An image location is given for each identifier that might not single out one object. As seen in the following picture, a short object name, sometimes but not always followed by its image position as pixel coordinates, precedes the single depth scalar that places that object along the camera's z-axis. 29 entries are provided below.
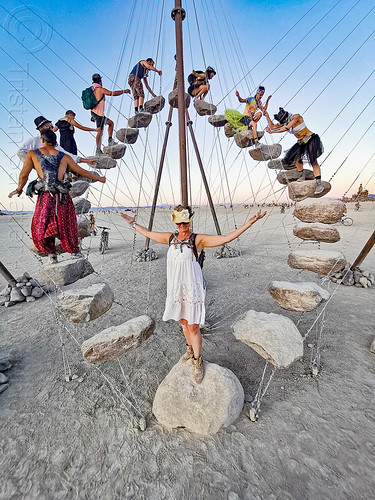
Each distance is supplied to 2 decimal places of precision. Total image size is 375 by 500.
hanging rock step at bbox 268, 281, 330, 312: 2.74
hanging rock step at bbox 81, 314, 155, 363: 2.39
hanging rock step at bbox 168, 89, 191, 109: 5.25
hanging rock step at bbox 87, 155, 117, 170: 3.73
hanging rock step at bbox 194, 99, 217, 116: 5.09
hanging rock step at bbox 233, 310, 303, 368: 2.33
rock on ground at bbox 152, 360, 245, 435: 2.05
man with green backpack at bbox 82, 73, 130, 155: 3.62
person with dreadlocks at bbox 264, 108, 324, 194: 3.23
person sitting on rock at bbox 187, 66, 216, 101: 5.07
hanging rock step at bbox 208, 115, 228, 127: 5.23
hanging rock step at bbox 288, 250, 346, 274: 2.89
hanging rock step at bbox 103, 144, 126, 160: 3.88
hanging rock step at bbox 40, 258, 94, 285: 2.79
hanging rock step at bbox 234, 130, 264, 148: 4.25
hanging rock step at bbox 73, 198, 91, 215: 3.21
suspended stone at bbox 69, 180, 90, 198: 3.23
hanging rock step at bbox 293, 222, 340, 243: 2.95
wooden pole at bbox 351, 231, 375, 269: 4.73
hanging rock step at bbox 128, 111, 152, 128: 4.33
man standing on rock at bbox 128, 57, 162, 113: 4.41
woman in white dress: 2.12
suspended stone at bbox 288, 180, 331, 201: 3.11
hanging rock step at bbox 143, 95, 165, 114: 4.77
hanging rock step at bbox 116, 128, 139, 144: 4.20
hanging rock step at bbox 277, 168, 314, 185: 3.55
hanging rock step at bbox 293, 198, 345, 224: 2.80
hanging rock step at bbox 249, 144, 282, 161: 3.99
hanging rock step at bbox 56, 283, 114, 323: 2.52
